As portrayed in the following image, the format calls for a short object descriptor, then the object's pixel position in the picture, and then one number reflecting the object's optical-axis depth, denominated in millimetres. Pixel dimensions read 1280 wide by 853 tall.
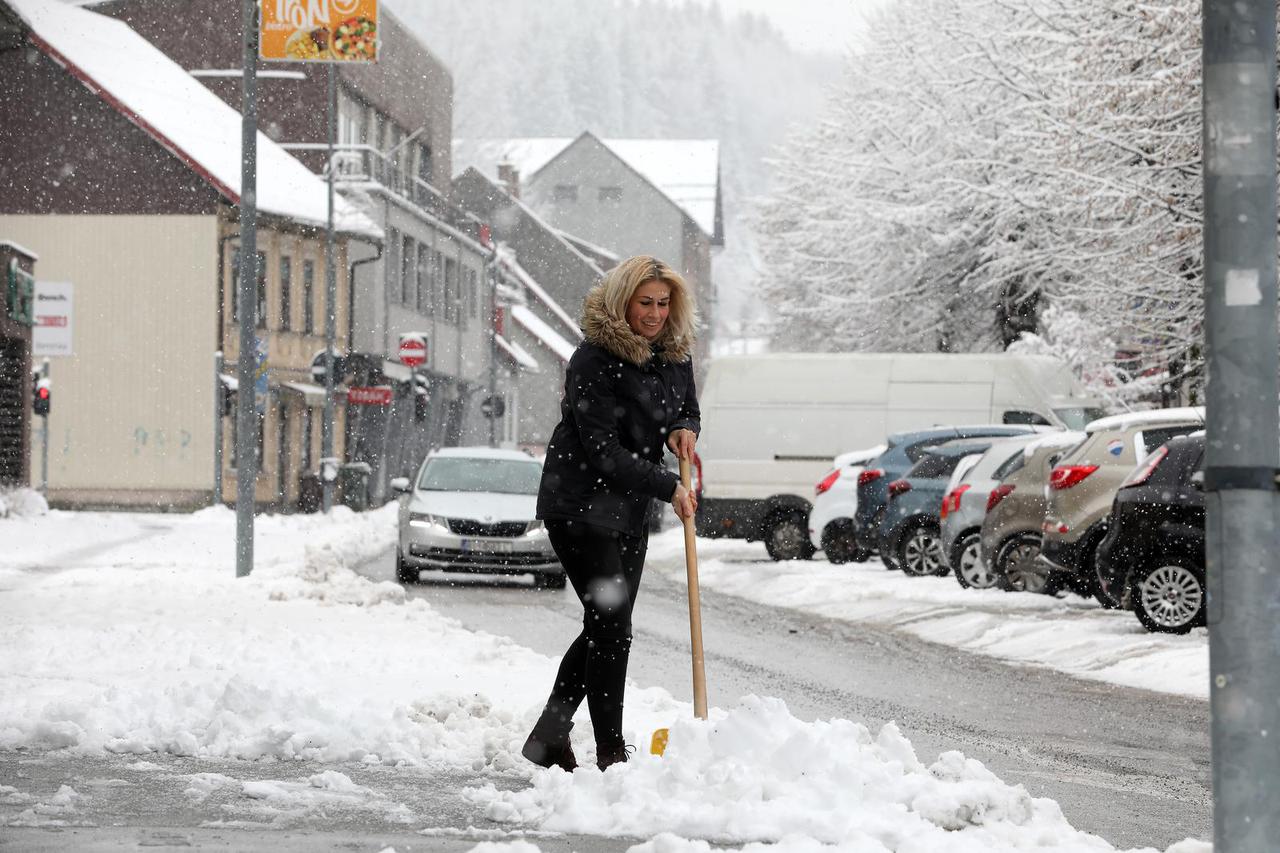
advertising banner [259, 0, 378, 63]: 40000
